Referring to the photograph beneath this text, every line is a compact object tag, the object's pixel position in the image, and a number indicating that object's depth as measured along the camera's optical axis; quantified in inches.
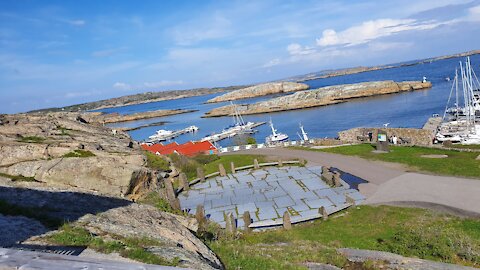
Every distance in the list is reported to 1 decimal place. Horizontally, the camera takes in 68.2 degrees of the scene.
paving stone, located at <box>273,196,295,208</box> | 749.3
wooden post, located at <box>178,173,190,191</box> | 923.4
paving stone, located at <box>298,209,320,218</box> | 677.3
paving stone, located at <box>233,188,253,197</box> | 841.7
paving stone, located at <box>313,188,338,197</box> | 783.2
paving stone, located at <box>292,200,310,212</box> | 719.3
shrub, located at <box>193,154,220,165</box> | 1273.0
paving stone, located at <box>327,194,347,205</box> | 735.9
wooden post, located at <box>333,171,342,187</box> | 825.5
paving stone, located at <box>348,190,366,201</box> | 752.8
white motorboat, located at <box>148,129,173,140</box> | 3433.6
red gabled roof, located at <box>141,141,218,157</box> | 1565.0
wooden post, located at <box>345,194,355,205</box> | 721.6
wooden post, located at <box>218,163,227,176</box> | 1015.6
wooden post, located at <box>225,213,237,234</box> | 598.5
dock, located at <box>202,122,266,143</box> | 2870.1
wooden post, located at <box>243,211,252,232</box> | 642.3
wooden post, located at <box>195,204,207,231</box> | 542.9
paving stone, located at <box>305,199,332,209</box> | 727.7
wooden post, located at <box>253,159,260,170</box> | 1043.9
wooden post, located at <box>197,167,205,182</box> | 980.6
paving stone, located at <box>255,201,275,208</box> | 756.8
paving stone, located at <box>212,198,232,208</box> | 789.9
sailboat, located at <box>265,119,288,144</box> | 2349.8
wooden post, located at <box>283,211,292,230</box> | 637.3
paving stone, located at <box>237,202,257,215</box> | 737.6
